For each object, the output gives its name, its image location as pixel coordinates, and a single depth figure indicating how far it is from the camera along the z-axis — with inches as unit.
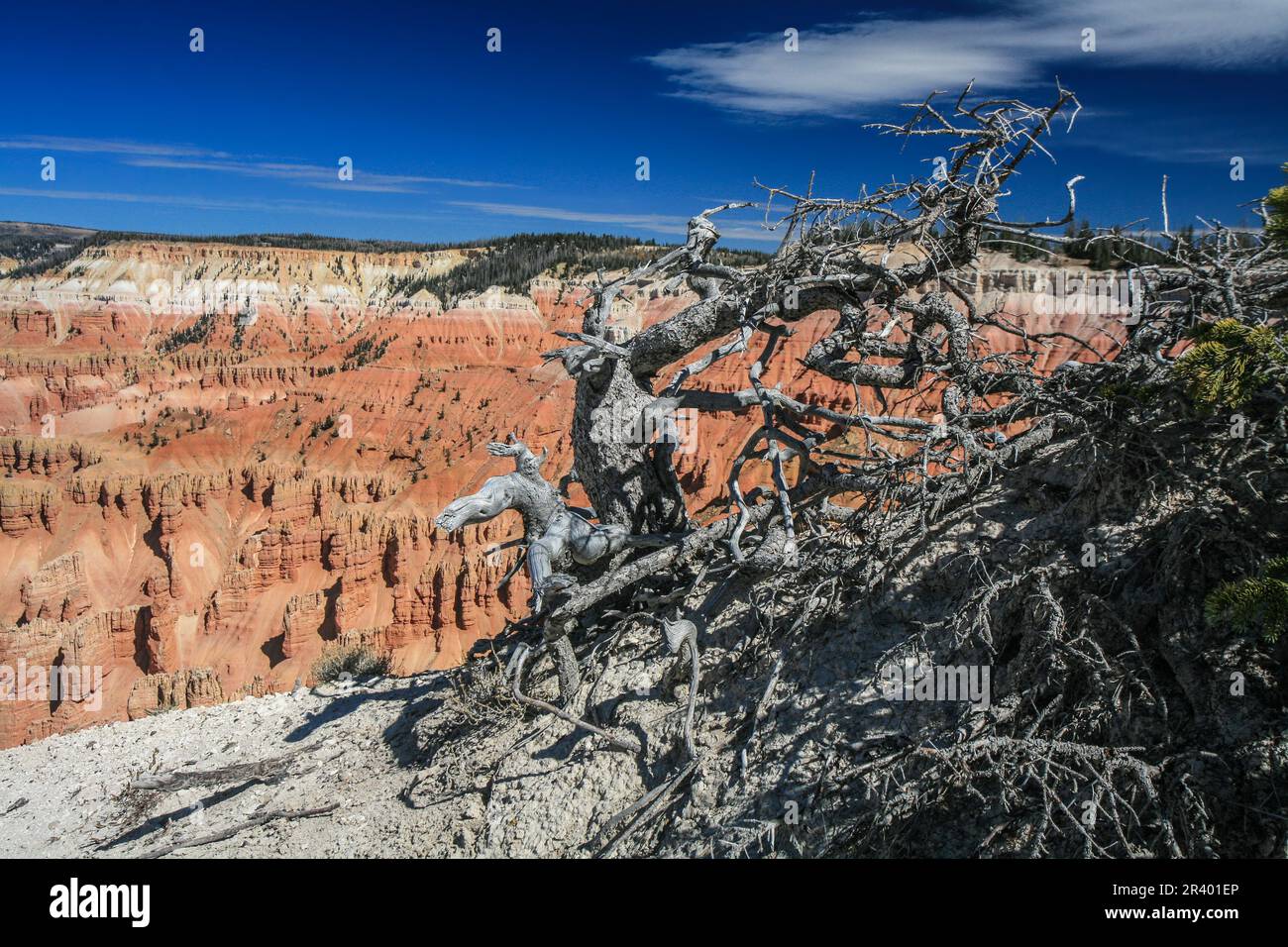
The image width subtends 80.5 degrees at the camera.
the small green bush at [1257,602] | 85.6
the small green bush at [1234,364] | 102.9
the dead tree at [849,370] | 155.8
